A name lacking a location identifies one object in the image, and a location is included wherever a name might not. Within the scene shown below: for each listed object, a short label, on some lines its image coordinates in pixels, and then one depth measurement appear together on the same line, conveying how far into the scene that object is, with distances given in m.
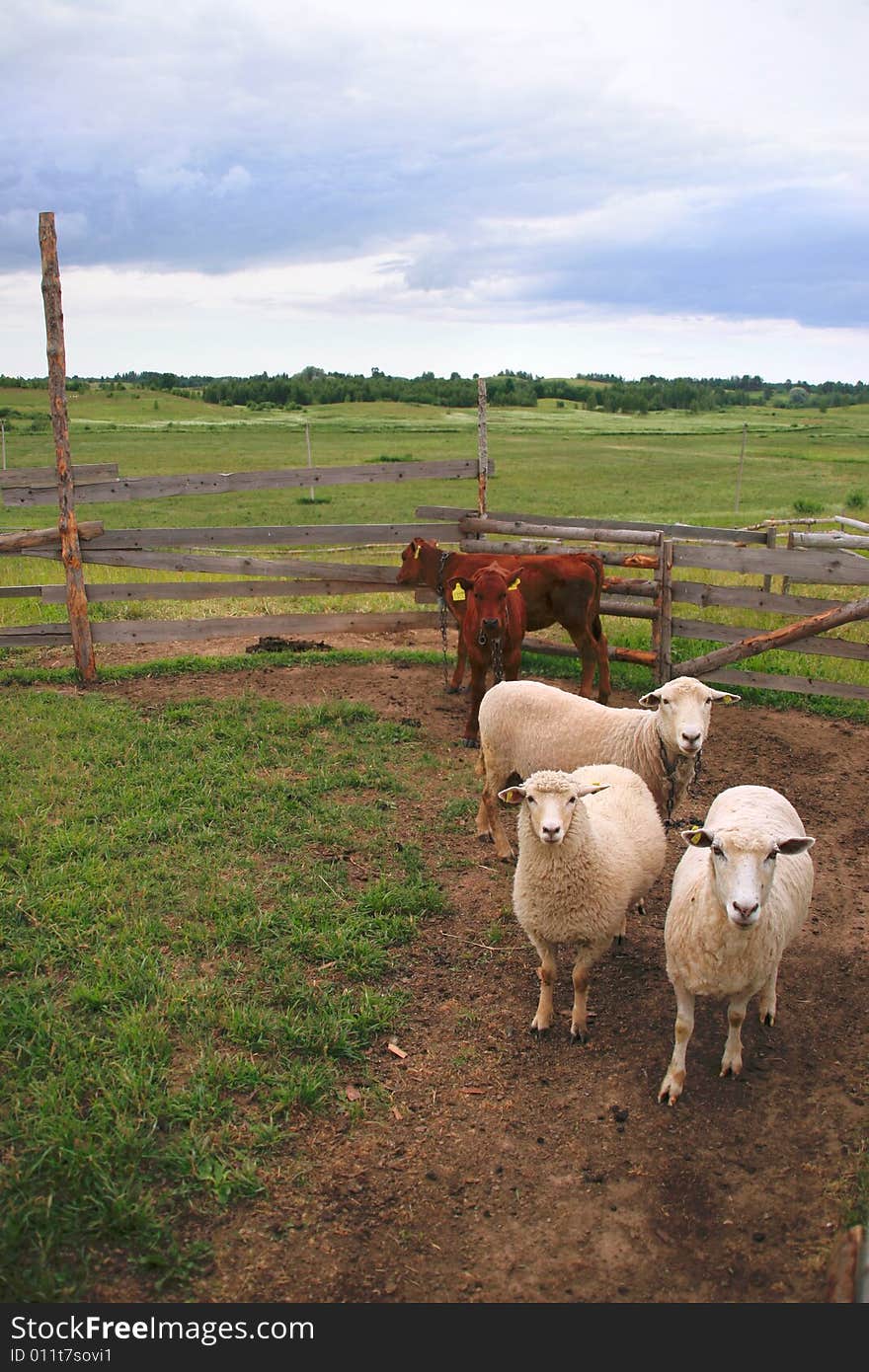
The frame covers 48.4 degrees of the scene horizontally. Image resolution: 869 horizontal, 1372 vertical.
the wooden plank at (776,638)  7.93
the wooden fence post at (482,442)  11.51
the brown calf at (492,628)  8.88
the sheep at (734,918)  4.14
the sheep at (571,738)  6.55
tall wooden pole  10.27
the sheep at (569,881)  4.90
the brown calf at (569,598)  10.18
